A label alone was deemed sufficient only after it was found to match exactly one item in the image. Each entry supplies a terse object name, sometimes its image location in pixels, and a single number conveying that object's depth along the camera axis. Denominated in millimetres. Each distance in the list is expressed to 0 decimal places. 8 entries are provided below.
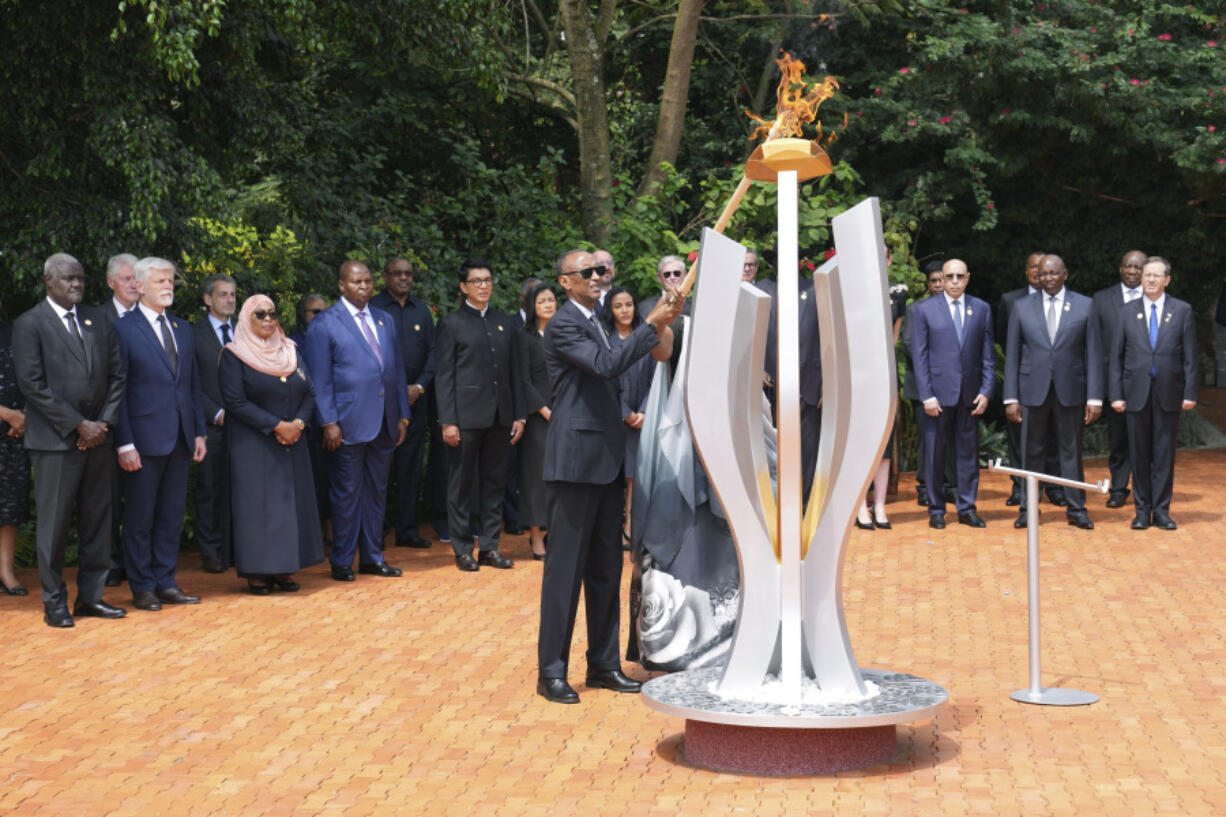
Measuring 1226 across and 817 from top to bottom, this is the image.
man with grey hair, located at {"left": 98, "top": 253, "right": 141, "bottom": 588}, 9359
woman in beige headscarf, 9672
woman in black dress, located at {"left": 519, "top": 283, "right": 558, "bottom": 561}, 11086
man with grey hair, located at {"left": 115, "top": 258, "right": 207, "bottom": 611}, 9312
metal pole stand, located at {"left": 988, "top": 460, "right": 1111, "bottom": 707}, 6863
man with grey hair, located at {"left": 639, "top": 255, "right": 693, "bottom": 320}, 9939
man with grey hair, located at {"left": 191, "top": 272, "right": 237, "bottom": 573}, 10727
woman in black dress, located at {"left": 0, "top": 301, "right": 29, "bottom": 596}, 9484
